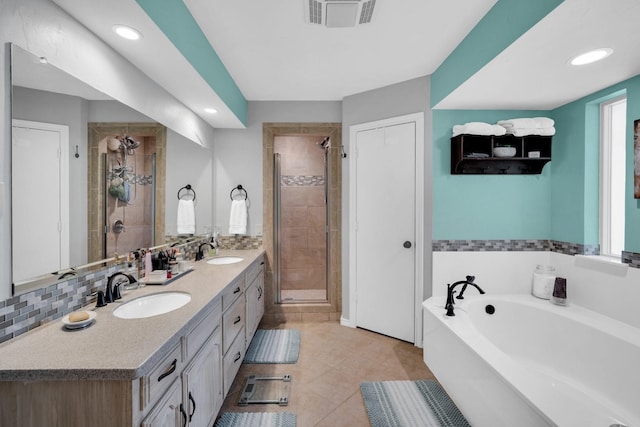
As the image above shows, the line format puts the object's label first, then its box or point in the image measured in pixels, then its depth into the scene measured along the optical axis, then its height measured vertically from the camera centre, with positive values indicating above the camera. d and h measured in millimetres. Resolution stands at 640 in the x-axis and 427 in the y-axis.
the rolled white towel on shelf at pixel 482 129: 2238 +663
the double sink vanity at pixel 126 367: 893 -552
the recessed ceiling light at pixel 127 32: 1342 +886
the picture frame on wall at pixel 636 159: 1763 +333
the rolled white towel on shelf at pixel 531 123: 2244 +717
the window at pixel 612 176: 2082 +268
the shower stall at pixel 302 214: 4145 -42
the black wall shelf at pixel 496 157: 2301 +464
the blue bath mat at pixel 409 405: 1750 -1312
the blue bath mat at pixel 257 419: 1717 -1307
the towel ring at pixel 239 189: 3139 +251
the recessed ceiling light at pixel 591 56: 1519 +877
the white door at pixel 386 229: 2643 -178
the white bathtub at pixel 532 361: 1193 -874
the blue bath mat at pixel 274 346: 2430 -1274
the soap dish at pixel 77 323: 1117 -454
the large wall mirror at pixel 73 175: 1100 +183
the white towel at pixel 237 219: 3078 -86
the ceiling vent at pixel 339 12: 1581 +1184
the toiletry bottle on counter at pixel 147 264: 1832 -350
